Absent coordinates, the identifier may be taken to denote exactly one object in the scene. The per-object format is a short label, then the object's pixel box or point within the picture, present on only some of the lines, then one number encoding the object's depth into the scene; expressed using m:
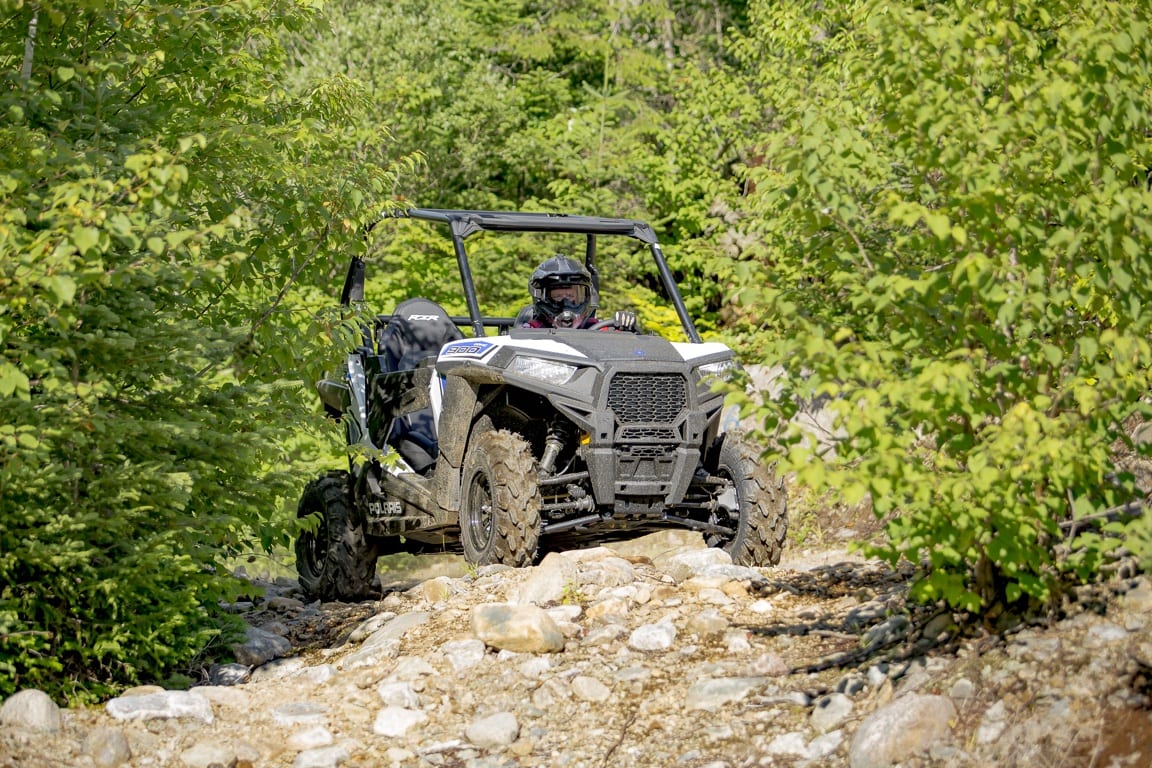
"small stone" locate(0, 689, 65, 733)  11.54
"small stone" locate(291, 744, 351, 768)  11.29
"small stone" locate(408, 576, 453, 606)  16.33
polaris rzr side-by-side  16.70
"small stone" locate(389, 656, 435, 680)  12.95
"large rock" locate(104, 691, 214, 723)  12.08
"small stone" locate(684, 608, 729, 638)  13.10
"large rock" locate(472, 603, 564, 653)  13.17
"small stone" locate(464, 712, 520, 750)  11.46
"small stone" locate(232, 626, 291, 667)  15.31
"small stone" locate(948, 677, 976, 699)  10.16
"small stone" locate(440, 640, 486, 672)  13.06
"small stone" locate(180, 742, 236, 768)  11.30
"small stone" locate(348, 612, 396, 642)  15.93
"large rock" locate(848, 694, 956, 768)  9.67
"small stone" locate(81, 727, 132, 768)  11.31
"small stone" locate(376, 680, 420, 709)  12.37
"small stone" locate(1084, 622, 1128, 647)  10.17
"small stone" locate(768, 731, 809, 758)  10.32
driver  18.92
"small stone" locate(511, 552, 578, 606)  14.85
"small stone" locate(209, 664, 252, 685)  14.46
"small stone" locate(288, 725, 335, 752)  11.66
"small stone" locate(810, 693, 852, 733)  10.57
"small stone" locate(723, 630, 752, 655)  12.58
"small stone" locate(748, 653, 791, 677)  11.77
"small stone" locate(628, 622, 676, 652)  13.01
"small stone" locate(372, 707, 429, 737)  11.92
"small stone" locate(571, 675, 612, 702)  12.02
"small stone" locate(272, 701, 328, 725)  12.19
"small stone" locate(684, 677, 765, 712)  11.44
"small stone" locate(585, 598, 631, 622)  14.10
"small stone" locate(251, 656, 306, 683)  14.45
